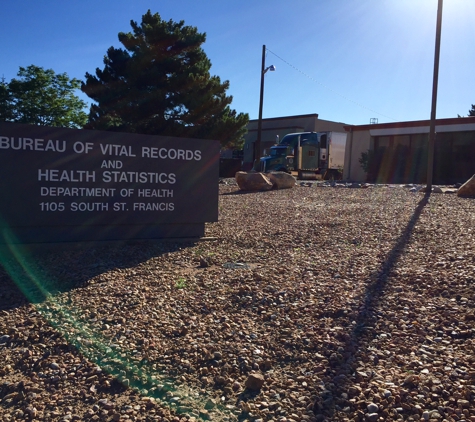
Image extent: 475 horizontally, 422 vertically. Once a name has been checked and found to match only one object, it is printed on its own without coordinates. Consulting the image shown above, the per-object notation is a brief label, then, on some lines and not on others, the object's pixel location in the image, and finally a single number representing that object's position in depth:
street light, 31.55
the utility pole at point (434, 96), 16.50
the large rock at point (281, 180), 19.51
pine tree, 28.25
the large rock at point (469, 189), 15.26
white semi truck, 30.83
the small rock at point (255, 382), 3.90
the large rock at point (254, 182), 18.98
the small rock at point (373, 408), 3.44
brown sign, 7.98
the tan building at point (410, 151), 26.94
